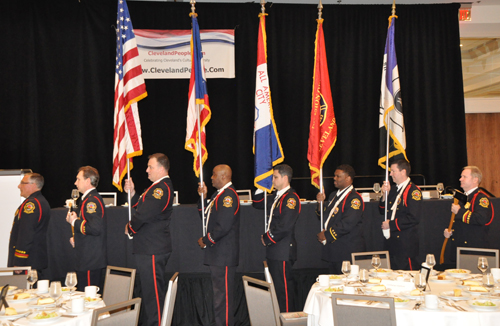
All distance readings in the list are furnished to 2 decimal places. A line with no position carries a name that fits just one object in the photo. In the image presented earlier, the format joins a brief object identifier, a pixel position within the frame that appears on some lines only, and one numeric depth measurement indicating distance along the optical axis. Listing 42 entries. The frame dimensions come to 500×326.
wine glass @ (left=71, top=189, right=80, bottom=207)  5.62
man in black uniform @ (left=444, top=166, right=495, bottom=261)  5.58
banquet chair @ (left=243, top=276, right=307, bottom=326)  3.70
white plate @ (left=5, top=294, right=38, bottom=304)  3.71
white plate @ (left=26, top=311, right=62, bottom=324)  3.18
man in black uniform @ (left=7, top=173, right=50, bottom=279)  5.36
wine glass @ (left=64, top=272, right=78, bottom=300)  3.73
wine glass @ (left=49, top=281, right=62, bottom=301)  3.53
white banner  9.16
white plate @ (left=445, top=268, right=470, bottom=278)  4.48
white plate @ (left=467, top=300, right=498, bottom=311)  3.32
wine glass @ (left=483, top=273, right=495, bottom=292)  3.77
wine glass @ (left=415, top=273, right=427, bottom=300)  3.72
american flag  5.75
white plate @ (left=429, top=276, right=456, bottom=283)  4.24
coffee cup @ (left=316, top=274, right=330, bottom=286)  4.12
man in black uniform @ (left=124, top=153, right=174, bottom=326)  5.16
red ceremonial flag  6.21
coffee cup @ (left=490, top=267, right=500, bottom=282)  4.20
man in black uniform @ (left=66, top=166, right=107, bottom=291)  5.14
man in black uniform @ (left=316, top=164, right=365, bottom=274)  5.57
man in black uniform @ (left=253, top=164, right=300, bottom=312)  5.39
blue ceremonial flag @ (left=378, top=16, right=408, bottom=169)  6.28
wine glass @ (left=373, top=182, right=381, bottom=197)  6.68
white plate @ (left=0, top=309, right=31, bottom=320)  3.24
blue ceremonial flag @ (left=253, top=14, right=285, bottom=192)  6.01
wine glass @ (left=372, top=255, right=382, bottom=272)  4.39
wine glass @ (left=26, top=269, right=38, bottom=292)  3.92
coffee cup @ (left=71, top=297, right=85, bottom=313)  3.39
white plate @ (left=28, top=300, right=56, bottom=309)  3.57
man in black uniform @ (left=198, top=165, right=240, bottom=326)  5.28
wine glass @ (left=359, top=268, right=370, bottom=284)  4.03
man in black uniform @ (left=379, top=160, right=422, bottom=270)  5.63
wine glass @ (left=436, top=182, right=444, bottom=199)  7.37
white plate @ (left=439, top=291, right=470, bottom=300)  3.64
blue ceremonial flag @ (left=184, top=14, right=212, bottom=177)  5.93
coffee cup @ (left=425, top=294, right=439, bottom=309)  3.38
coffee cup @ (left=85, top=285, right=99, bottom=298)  3.79
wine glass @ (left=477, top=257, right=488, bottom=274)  4.15
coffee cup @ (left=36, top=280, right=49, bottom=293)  4.07
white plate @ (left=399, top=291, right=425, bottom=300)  3.65
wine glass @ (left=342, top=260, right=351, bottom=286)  4.23
